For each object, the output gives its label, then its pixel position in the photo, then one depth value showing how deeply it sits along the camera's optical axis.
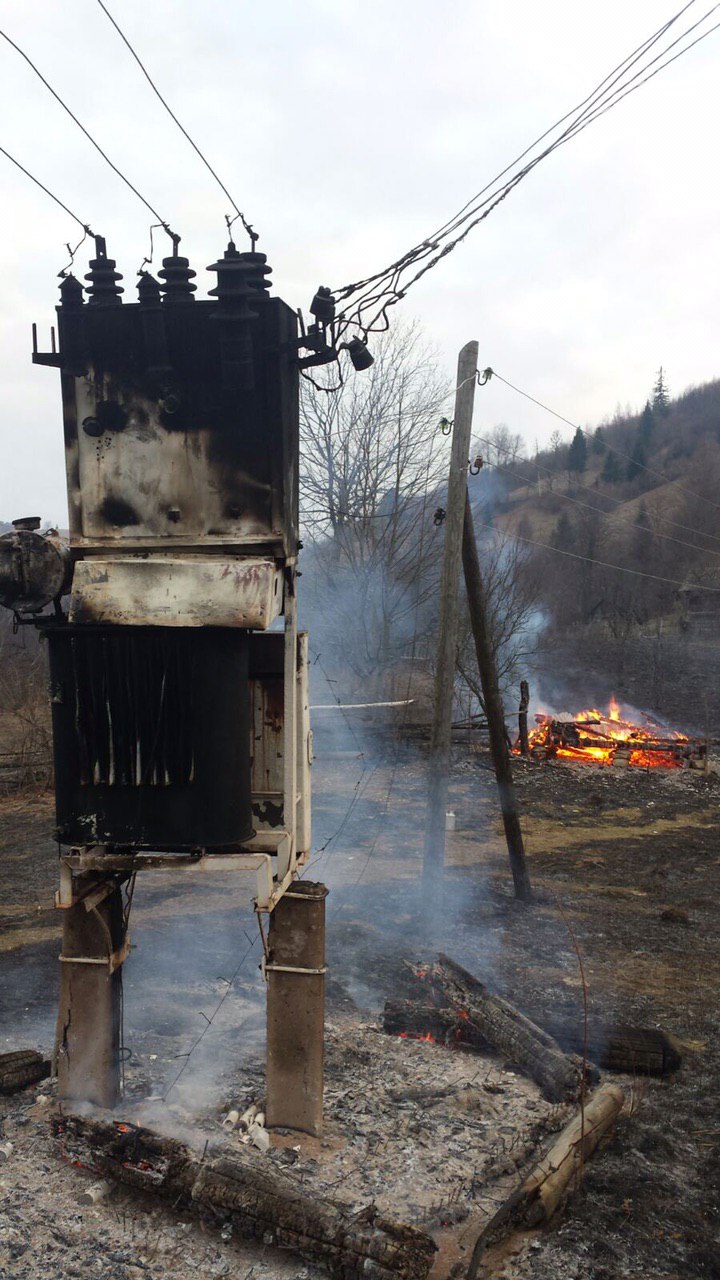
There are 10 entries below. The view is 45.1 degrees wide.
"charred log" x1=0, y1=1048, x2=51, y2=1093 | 5.95
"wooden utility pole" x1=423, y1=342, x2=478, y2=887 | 10.05
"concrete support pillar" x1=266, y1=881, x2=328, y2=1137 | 5.43
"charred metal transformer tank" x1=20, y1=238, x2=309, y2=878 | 4.50
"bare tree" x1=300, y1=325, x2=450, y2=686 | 26.20
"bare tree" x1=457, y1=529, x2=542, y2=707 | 24.91
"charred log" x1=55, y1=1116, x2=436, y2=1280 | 4.30
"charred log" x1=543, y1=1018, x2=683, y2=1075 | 6.60
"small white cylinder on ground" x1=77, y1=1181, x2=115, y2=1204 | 4.88
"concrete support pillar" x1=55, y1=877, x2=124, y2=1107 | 5.51
